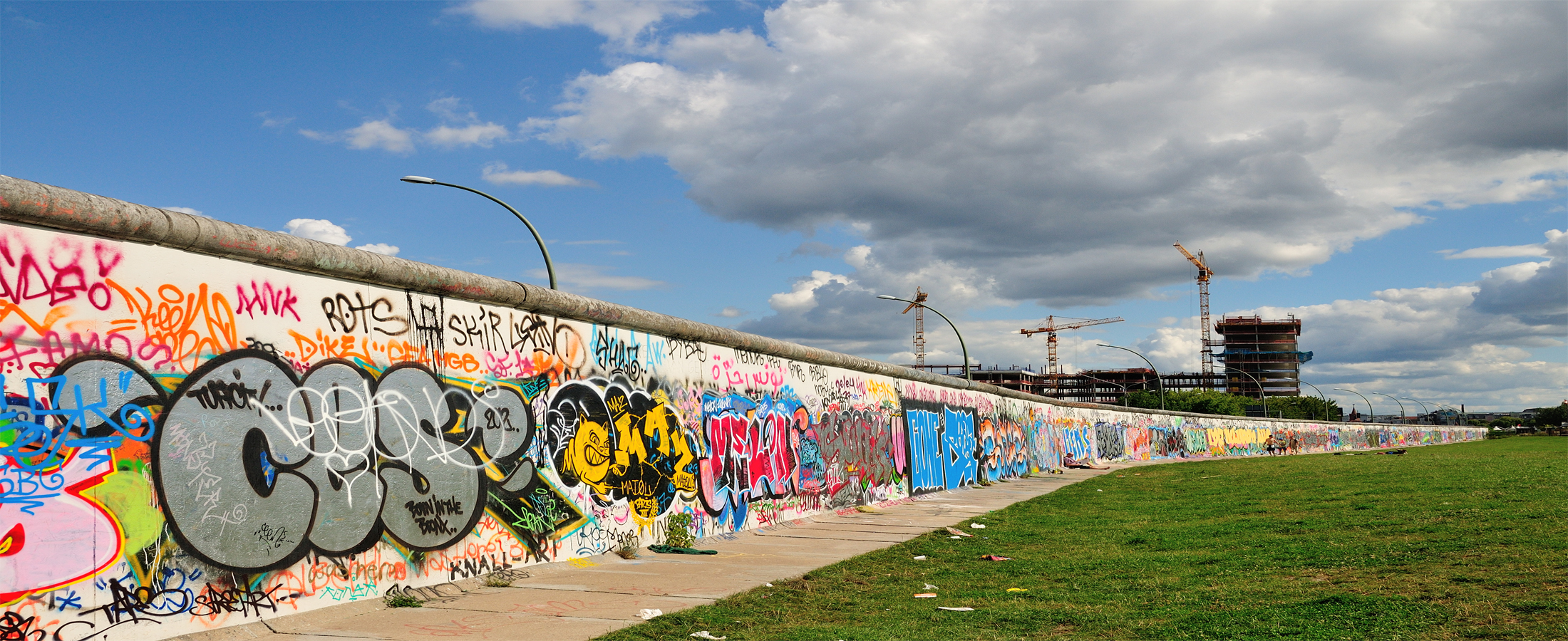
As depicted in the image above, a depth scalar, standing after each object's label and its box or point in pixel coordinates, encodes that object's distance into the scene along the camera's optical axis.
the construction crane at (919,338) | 188.25
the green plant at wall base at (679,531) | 11.08
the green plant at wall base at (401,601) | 7.21
